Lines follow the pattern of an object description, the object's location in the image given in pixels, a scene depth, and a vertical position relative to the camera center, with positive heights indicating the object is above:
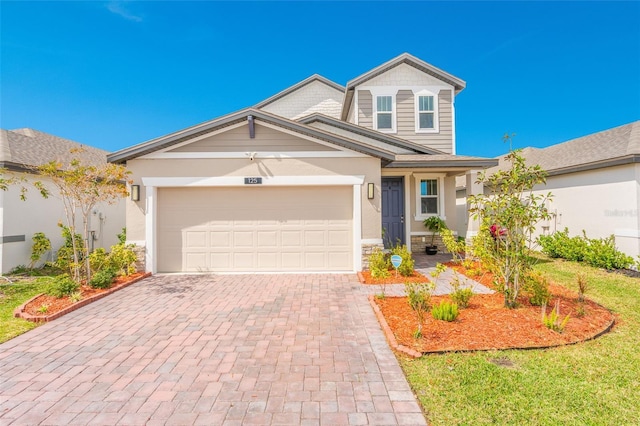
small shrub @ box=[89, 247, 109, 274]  7.70 -1.10
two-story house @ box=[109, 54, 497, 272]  8.26 +0.54
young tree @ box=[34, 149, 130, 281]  6.59 +0.75
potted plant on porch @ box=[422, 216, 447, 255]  11.12 -0.45
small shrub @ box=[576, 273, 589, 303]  5.33 -1.36
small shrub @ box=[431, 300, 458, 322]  4.69 -1.52
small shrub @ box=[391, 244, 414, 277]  7.88 -1.31
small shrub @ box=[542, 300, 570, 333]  4.28 -1.57
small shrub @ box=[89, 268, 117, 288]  6.76 -1.40
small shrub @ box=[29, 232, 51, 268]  9.04 -0.86
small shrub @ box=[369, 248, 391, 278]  7.68 -1.30
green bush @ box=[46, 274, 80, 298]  6.04 -1.42
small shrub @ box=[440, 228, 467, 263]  7.44 -0.71
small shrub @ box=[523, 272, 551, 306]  5.22 -1.33
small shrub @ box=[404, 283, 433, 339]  5.01 -1.43
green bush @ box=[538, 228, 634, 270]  8.32 -1.11
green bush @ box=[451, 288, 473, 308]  5.31 -1.45
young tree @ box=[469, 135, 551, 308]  5.09 -0.05
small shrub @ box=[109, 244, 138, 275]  7.91 -1.11
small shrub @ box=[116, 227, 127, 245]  11.20 -0.72
